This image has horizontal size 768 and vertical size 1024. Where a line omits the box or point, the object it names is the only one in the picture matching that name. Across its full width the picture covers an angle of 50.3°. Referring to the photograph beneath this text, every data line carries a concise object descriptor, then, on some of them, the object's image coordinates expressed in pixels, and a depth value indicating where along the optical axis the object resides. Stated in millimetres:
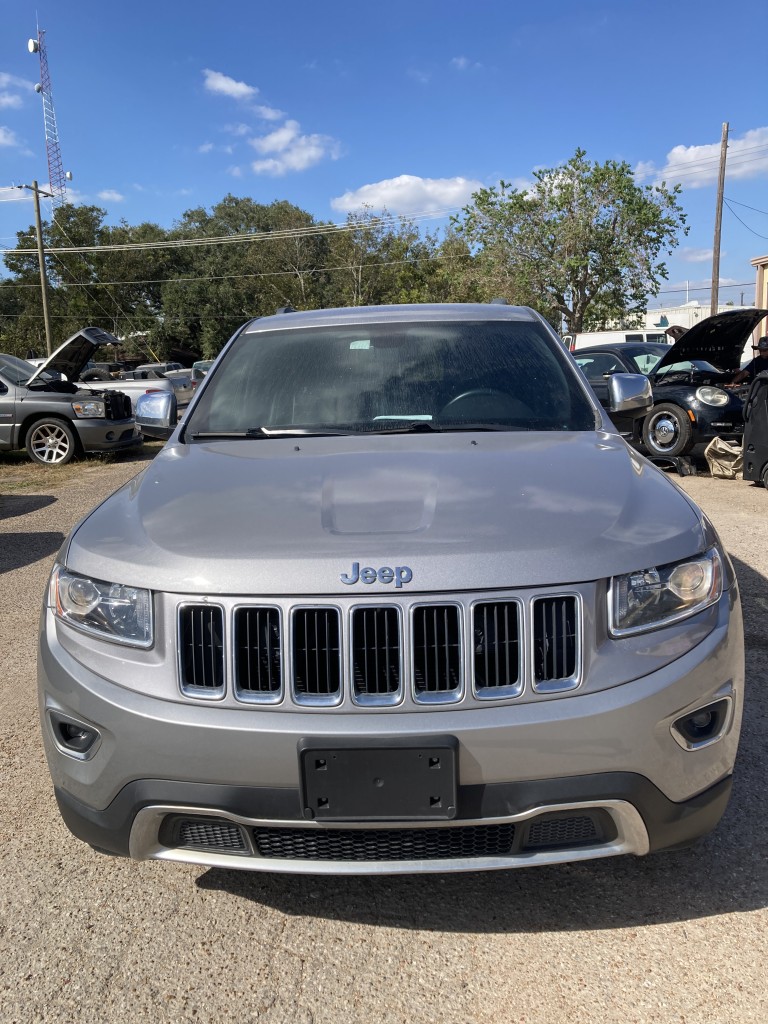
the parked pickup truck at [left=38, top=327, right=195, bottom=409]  11672
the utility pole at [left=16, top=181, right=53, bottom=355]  34594
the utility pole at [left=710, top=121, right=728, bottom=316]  29094
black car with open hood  10023
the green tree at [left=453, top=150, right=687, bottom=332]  31000
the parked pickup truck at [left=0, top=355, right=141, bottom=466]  12930
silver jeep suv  1833
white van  25344
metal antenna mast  53784
